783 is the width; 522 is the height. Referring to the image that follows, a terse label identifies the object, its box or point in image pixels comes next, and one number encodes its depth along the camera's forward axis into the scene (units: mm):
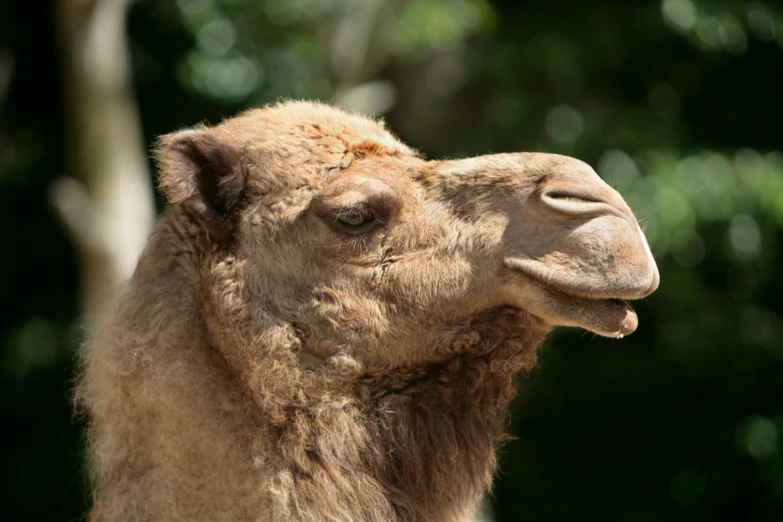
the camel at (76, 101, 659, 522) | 5512
